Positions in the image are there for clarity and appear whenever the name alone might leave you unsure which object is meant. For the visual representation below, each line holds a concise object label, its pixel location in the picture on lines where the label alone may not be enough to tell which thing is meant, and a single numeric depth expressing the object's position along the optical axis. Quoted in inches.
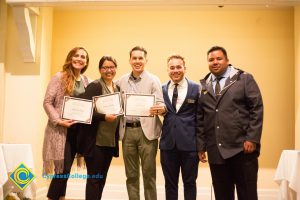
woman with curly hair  90.4
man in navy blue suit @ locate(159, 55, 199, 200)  88.4
